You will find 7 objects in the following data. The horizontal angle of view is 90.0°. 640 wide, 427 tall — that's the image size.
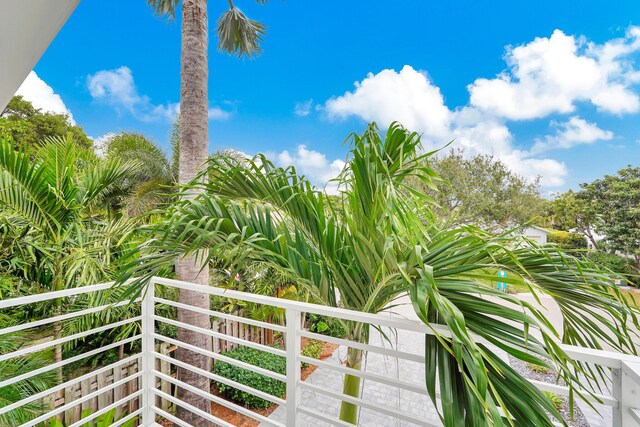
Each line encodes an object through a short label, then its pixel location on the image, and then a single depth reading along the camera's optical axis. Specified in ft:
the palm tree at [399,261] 2.38
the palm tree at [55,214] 6.38
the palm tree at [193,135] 8.30
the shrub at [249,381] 10.80
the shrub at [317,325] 15.72
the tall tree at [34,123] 35.14
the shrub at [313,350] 13.84
